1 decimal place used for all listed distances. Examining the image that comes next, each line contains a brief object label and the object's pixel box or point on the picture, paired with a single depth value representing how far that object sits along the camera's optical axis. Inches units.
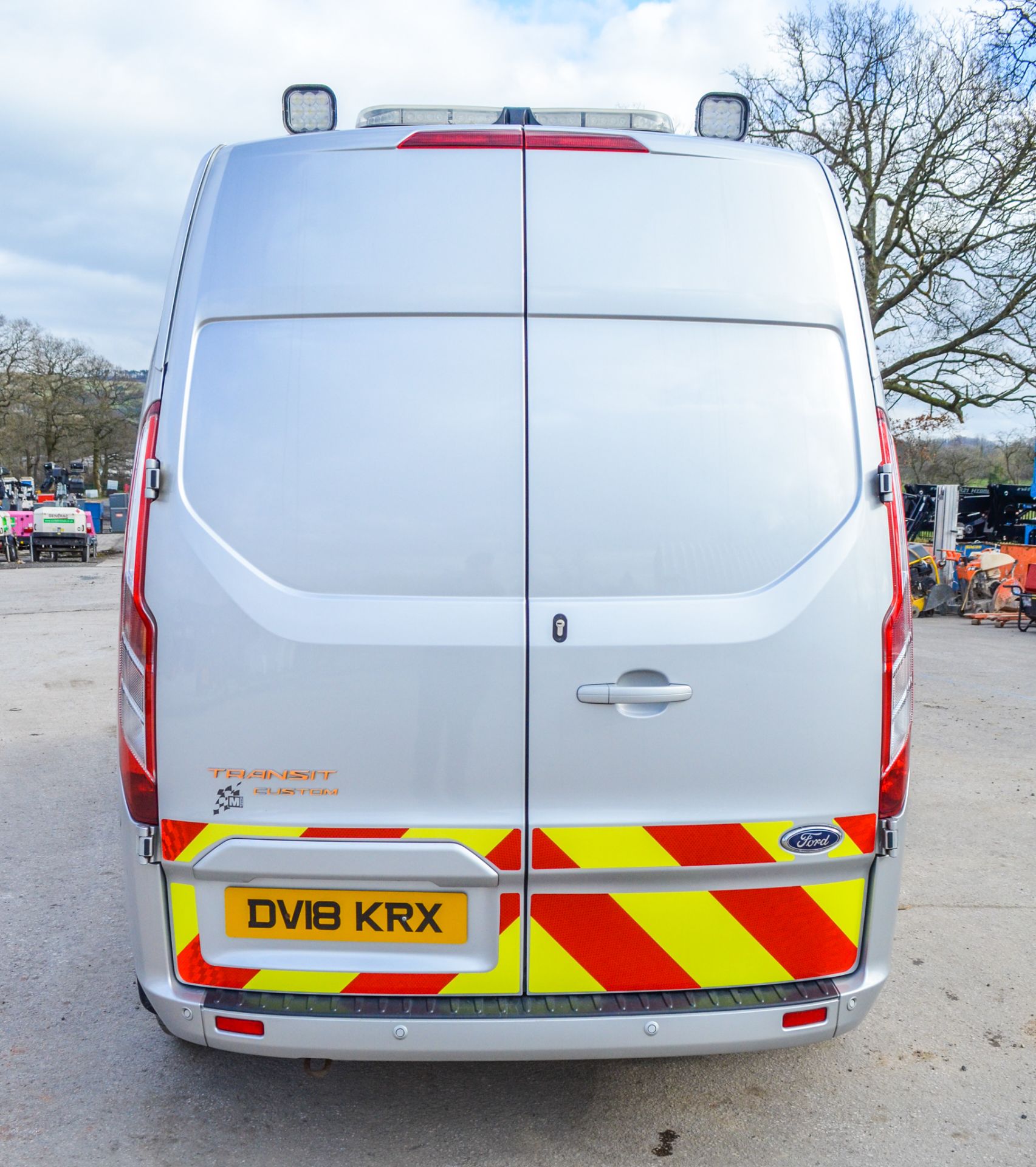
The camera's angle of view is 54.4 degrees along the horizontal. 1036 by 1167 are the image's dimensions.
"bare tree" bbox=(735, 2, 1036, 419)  837.8
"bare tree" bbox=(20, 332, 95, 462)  1995.6
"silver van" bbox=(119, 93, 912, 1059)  91.3
